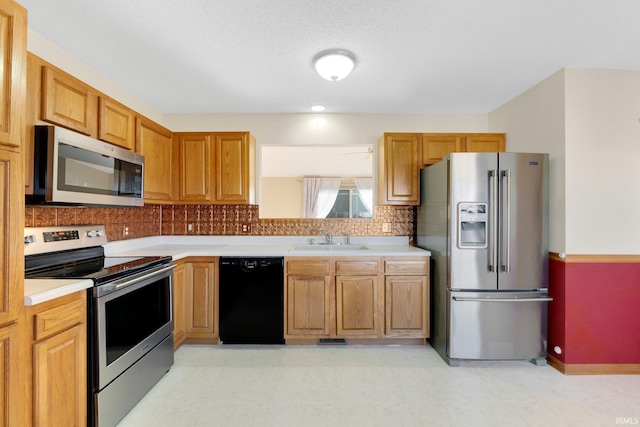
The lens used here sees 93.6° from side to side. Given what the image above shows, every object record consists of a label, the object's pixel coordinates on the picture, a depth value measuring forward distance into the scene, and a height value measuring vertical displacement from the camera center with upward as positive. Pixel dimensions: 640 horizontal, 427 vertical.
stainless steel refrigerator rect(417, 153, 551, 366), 2.50 -0.35
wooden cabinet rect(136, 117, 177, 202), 2.65 +0.53
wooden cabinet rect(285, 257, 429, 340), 2.84 -0.78
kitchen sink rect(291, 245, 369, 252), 3.34 -0.36
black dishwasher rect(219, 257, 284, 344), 2.84 -0.83
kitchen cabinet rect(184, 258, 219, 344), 2.86 -0.82
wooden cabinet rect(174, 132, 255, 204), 3.14 +0.51
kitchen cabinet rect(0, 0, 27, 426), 1.23 +0.00
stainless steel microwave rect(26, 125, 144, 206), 1.69 +0.28
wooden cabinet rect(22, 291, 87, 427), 1.33 -0.70
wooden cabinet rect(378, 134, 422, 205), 3.20 +0.52
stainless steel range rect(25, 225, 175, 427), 1.64 -0.62
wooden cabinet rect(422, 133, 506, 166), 3.20 +0.76
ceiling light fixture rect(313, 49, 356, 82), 2.15 +1.11
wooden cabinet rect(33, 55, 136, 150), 1.68 +0.70
